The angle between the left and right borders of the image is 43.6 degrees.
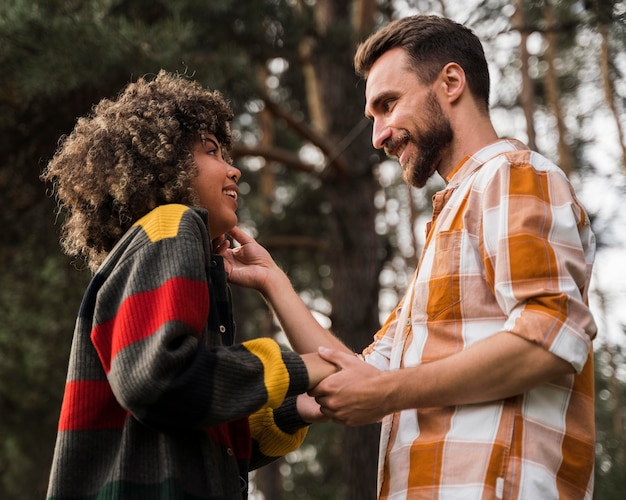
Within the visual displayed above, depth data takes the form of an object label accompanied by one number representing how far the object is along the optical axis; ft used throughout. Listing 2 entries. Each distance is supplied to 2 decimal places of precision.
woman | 5.09
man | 5.31
